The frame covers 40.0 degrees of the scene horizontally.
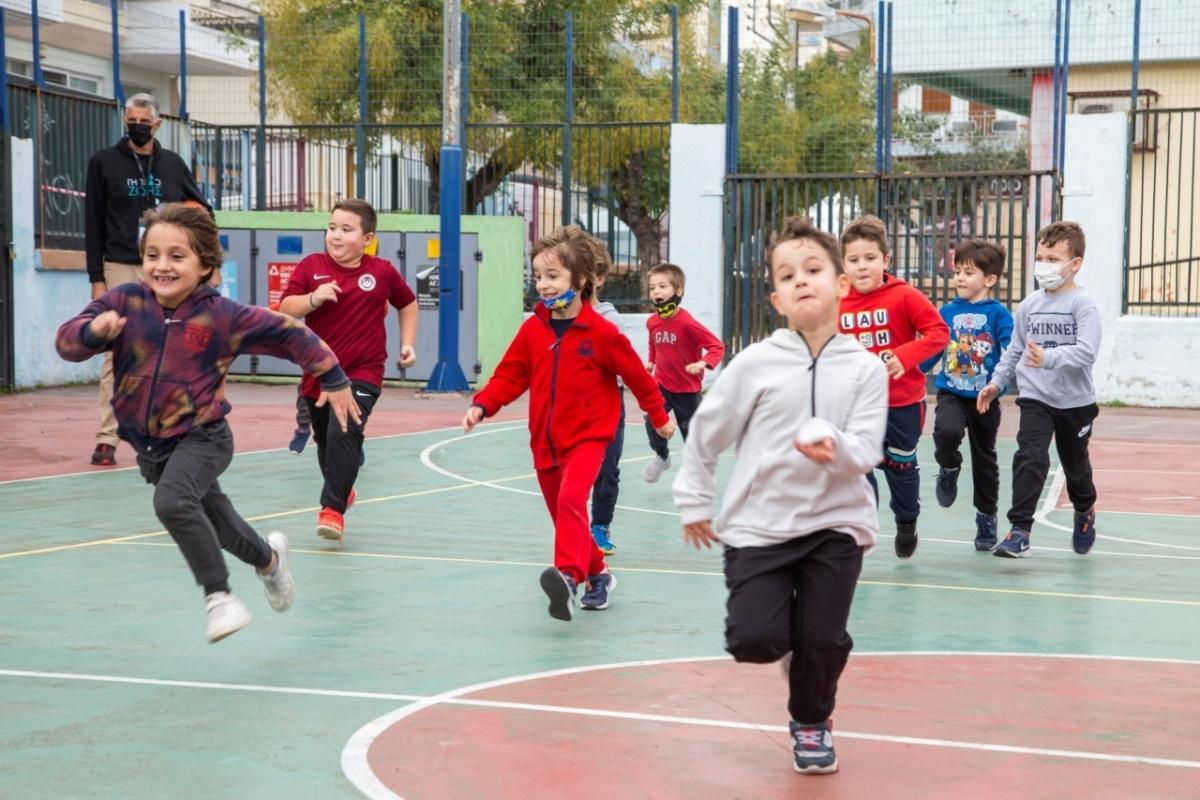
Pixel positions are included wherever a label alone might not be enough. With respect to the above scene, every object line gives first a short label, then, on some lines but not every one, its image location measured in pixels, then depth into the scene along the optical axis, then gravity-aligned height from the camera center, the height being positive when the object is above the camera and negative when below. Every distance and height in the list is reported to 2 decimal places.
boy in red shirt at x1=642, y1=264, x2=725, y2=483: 11.39 -0.58
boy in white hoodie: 4.48 -0.61
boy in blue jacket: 8.73 -0.54
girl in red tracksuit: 6.73 -0.48
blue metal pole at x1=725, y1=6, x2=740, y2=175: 20.22 +2.06
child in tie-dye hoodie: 5.81 -0.35
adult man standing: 11.52 +0.45
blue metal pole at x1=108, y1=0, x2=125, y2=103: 19.86 +2.39
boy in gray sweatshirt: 8.27 -0.57
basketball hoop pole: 19.02 +0.37
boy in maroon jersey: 8.64 -0.22
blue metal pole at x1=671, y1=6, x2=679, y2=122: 20.39 +2.49
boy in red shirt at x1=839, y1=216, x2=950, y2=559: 8.01 -0.31
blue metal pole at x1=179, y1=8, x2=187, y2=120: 20.73 +2.41
